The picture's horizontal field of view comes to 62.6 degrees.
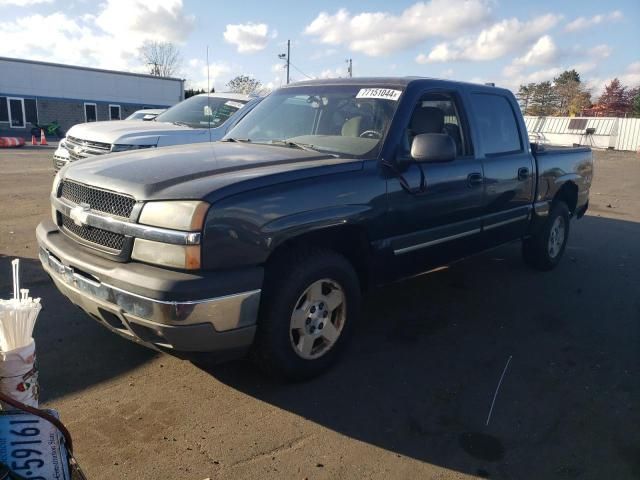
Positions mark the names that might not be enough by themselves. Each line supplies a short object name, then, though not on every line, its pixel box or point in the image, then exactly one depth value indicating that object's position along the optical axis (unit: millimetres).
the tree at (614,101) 61062
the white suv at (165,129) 7080
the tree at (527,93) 65006
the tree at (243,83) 47238
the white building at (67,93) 32281
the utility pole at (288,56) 43531
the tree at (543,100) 63219
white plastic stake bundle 1884
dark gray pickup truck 2693
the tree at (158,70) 59794
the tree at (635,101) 53538
